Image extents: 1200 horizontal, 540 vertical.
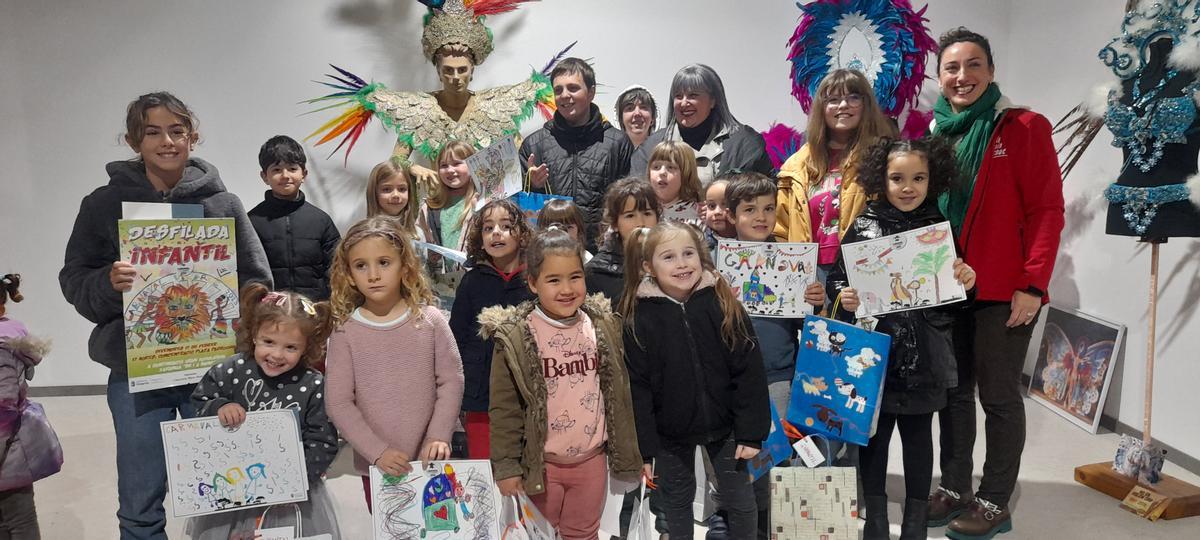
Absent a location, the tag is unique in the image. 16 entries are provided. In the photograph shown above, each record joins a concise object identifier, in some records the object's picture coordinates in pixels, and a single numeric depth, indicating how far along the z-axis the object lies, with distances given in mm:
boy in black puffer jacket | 3305
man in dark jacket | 3711
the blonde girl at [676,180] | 3197
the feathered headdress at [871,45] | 4578
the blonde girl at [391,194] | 3559
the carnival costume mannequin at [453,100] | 4391
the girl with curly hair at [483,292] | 2641
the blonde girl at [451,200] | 3545
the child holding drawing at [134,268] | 2404
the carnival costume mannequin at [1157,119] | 3018
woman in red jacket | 2799
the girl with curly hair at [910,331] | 2686
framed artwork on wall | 4066
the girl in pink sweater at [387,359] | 2291
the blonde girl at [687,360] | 2381
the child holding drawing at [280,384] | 2338
